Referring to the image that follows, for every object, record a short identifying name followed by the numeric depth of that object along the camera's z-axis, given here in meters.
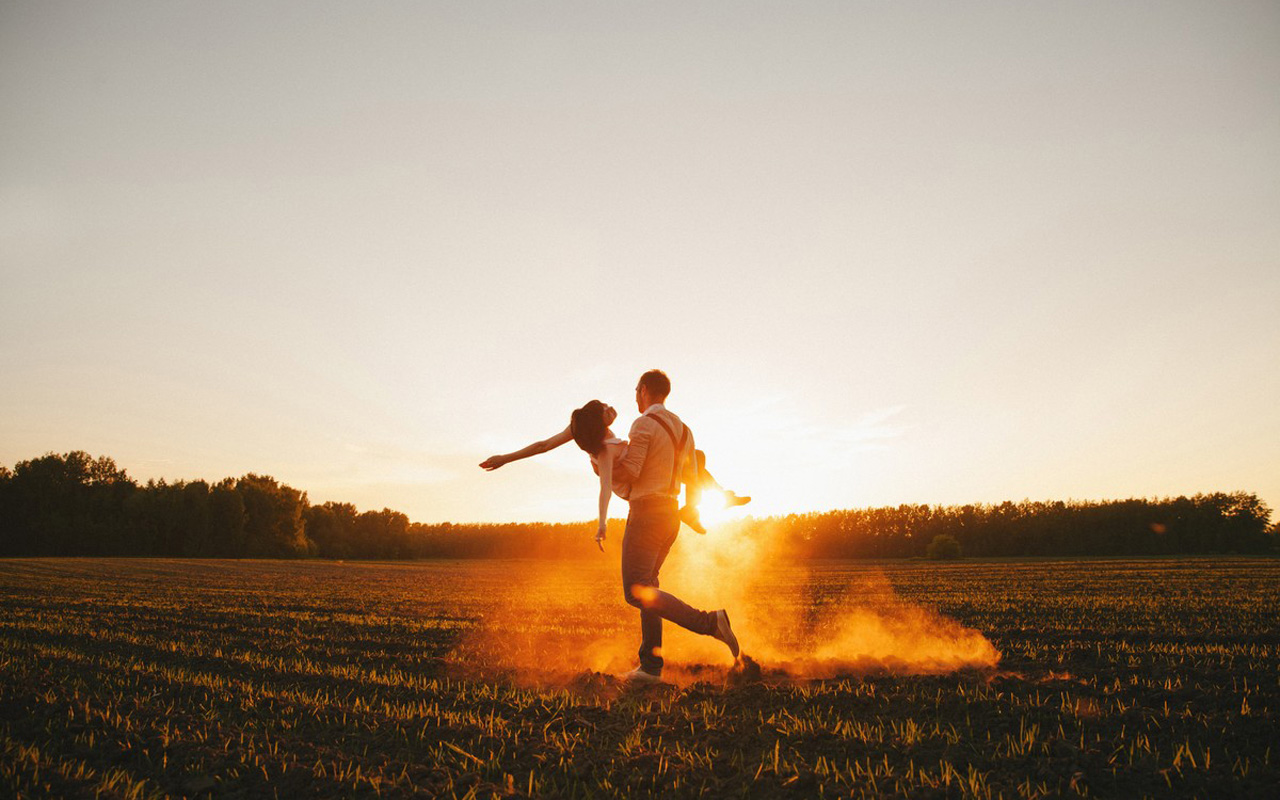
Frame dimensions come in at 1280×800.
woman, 5.68
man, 5.73
